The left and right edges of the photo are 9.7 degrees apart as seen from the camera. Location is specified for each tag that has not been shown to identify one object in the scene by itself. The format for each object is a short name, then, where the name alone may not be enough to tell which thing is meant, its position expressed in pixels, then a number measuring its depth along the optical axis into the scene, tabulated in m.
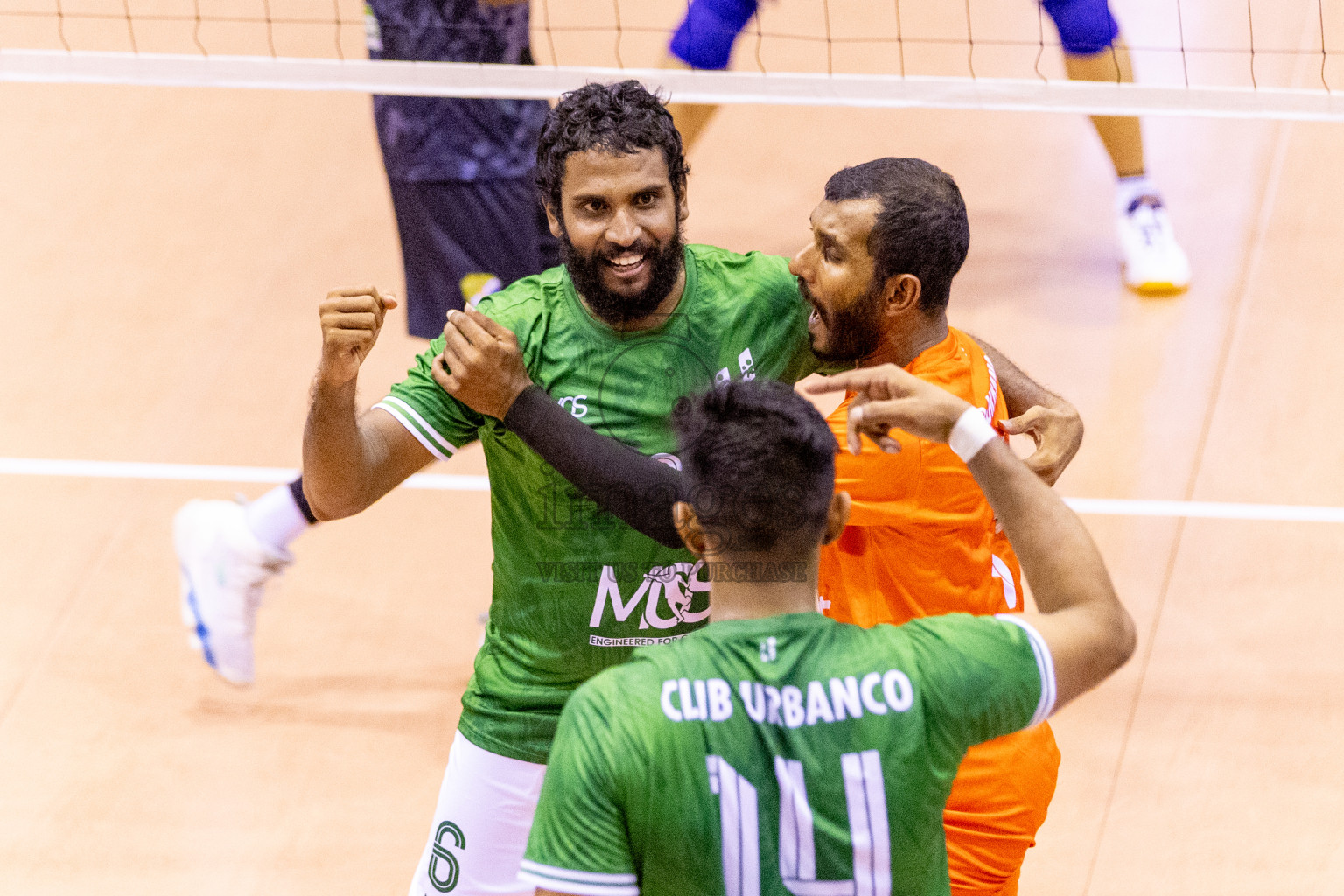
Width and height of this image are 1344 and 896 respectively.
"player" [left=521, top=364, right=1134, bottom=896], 7.22
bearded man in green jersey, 7.67
